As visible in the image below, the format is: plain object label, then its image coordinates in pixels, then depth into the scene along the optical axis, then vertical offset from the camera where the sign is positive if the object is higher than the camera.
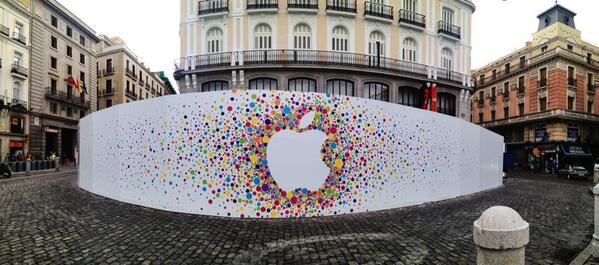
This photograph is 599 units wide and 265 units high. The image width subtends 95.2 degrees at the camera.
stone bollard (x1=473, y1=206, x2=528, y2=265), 2.43 -0.94
